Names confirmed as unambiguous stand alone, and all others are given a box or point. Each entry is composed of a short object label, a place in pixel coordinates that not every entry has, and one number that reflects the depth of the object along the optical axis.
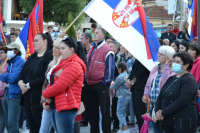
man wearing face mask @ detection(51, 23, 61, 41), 26.63
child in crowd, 15.03
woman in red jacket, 8.88
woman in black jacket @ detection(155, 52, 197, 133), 8.57
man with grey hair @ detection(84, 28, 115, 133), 12.43
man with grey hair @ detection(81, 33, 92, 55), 14.66
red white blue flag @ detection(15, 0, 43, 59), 15.07
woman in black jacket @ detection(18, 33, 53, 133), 10.81
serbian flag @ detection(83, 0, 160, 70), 11.61
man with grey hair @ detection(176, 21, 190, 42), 20.86
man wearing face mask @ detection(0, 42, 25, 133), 12.07
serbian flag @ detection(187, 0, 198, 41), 16.05
